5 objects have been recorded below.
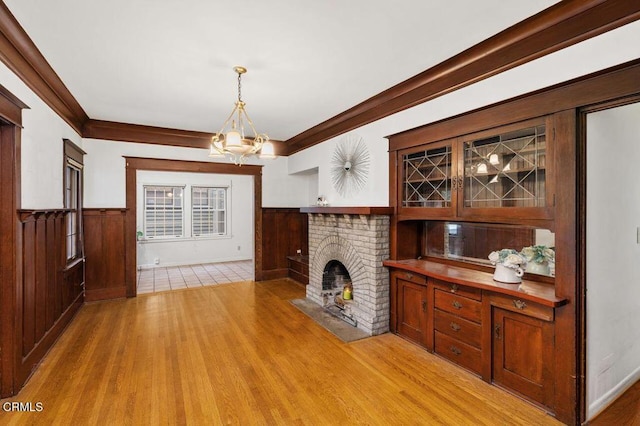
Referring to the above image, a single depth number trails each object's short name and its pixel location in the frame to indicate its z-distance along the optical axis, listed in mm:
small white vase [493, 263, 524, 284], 2580
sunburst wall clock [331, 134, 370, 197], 4188
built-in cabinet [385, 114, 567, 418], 2324
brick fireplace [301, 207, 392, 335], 3656
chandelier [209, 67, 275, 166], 2883
